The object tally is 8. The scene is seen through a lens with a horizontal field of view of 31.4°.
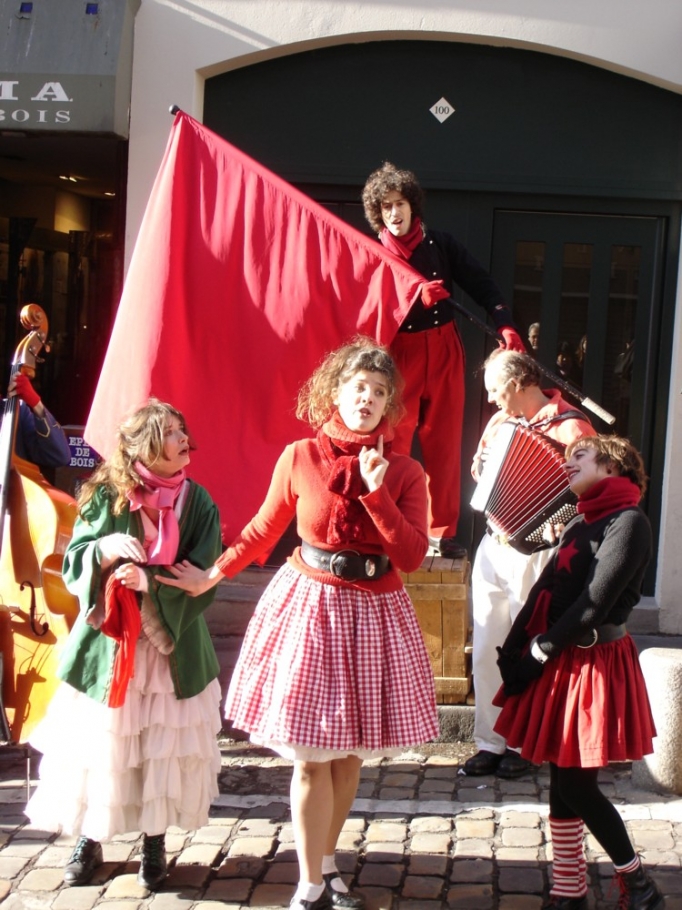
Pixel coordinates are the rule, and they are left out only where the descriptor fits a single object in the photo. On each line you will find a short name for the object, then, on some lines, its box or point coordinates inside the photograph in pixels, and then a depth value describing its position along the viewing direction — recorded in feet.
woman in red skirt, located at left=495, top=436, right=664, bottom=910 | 12.53
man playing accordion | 16.58
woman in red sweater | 12.23
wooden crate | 18.84
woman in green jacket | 13.01
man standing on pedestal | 19.08
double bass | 15.89
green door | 23.34
